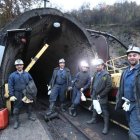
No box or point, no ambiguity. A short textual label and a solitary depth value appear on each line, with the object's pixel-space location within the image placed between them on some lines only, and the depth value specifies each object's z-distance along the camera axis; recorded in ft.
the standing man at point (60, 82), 14.79
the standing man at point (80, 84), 14.17
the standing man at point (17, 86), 12.87
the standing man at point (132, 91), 7.94
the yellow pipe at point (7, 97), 14.01
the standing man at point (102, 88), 11.53
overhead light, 15.67
